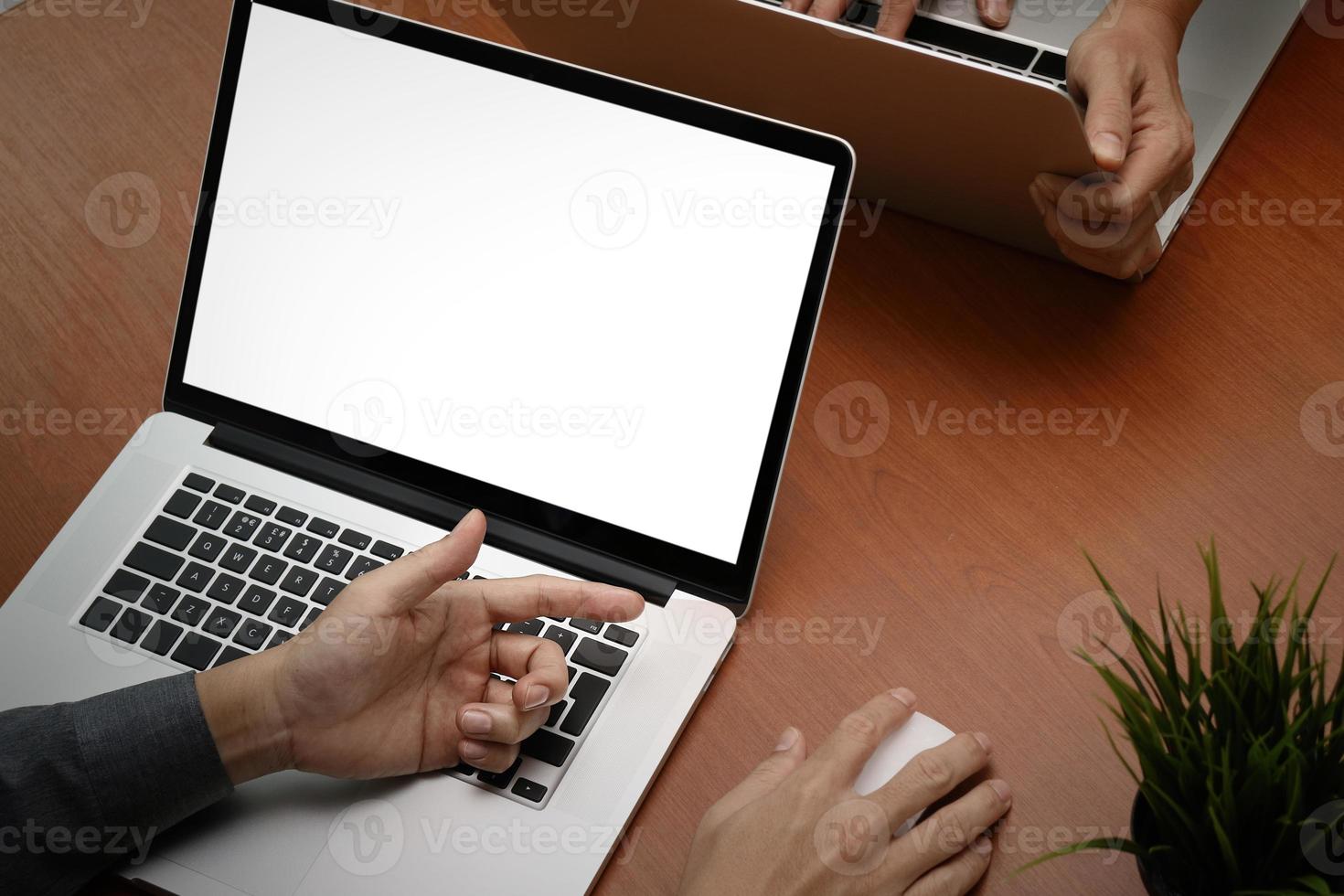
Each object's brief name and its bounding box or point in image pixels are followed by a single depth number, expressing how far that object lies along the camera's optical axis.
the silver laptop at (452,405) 0.72
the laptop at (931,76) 0.74
